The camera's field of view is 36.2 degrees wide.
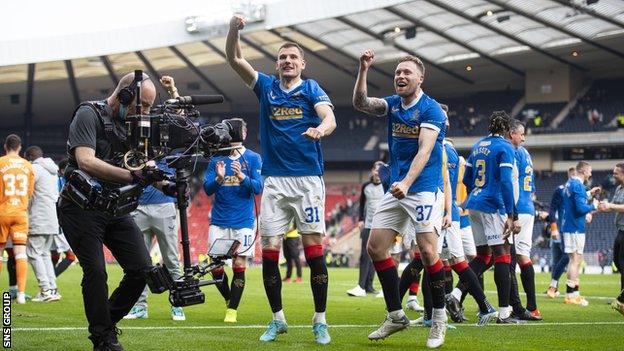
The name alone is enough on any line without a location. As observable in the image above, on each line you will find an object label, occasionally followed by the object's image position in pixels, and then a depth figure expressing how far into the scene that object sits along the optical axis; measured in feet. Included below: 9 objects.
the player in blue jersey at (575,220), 48.65
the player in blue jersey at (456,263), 33.14
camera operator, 21.88
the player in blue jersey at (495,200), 34.22
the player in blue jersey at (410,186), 26.12
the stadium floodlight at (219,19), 132.36
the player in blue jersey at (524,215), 36.42
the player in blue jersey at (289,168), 27.07
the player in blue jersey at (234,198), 37.19
